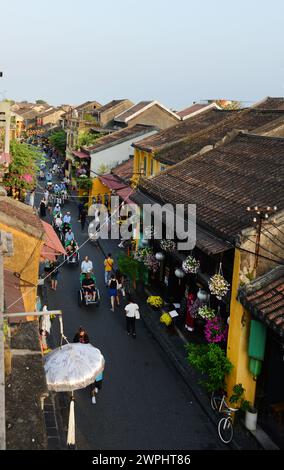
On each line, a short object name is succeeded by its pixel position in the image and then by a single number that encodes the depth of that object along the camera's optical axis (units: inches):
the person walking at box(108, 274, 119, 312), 697.3
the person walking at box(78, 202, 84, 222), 1320.5
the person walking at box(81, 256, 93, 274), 759.1
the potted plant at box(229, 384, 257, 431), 413.7
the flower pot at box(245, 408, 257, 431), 414.0
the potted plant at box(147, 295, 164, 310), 682.2
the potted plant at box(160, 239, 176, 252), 619.9
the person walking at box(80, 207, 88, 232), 1226.6
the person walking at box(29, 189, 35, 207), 1204.5
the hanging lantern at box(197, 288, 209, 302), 508.2
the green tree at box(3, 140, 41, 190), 924.6
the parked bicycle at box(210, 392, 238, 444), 408.5
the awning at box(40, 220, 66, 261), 591.5
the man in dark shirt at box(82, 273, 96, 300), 705.0
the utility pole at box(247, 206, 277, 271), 392.8
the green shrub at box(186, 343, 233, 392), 423.5
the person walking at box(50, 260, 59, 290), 781.3
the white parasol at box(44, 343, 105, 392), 345.7
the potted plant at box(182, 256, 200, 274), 529.0
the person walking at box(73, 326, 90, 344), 500.4
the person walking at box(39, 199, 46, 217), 1305.4
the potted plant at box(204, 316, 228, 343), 463.5
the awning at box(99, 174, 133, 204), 958.7
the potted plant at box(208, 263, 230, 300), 438.3
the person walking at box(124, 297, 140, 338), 594.2
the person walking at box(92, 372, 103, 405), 465.2
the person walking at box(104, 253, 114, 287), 791.7
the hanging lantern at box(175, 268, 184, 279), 598.9
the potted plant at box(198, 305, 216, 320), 483.2
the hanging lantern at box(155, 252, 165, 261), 677.3
